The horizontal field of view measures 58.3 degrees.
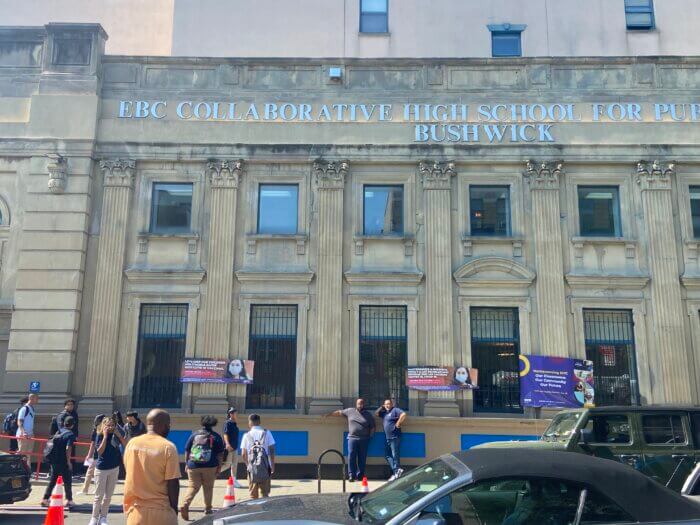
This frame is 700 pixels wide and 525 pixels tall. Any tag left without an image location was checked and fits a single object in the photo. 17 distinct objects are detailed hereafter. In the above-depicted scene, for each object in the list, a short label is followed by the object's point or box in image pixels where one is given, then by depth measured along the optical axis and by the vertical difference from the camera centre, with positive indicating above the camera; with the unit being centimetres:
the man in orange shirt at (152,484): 558 -96
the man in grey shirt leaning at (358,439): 1407 -136
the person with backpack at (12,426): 1421 -117
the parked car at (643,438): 945 -87
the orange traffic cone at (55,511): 687 -149
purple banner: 1512 -5
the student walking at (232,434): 1330 -123
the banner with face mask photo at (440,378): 1527 +1
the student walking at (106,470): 907 -142
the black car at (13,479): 974 -165
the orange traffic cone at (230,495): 878 -165
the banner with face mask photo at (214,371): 1534 +11
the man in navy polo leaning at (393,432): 1427 -121
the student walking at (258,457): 1034 -131
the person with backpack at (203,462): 959 -130
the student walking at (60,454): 1097 -138
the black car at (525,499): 470 -90
